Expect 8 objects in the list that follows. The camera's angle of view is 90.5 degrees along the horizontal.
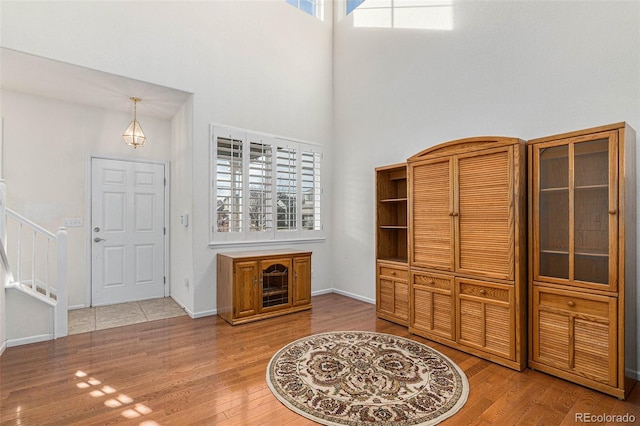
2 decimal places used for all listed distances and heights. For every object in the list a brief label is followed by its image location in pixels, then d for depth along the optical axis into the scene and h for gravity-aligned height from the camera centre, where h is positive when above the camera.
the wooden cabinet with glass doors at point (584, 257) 2.21 -0.33
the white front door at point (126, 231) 4.51 -0.26
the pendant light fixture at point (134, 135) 4.30 +1.08
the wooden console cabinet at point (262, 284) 3.78 -0.90
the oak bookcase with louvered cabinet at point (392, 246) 3.78 -0.43
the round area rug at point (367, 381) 2.06 -1.29
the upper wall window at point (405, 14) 3.82 +2.67
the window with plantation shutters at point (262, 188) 4.24 +0.38
